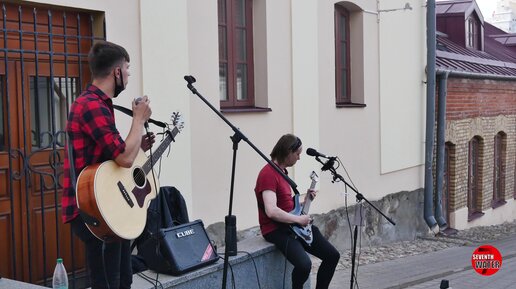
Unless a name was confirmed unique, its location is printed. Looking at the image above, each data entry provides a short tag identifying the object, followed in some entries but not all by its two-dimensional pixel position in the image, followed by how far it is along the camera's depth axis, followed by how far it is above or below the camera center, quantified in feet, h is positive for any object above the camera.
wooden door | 17.97 -0.46
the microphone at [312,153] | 18.35 -1.06
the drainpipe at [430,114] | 40.14 -0.32
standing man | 12.36 -0.37
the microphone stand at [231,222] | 15.66 -2.53
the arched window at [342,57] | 33.98 +2.49
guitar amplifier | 16.55 -3.18
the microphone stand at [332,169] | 19.33 -1.55
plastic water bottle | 14.51 -3.23
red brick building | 44.88 -0.82
